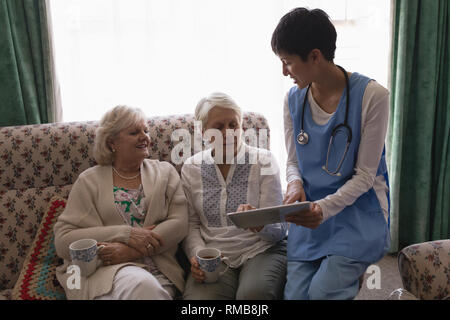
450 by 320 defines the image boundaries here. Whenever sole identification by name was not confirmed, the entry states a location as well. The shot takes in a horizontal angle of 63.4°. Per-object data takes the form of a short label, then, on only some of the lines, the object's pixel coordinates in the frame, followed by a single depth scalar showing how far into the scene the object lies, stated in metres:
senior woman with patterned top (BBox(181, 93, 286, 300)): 1.58
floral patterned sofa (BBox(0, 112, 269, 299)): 1.74
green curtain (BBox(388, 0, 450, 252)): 2.38
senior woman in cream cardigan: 1.42
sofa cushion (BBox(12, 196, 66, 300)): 1.56
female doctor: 1.35
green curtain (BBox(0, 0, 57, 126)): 2.15
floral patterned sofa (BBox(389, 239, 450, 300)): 1.32
